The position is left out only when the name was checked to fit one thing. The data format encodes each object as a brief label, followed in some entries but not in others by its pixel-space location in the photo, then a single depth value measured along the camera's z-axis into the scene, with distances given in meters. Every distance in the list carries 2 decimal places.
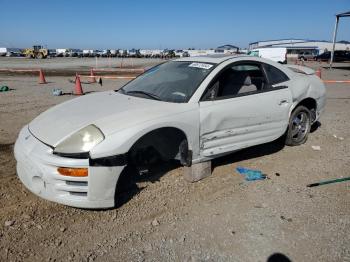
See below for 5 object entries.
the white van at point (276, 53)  34.38
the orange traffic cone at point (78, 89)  11.37
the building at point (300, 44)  92.08
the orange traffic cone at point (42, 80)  15.16
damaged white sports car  3.28
